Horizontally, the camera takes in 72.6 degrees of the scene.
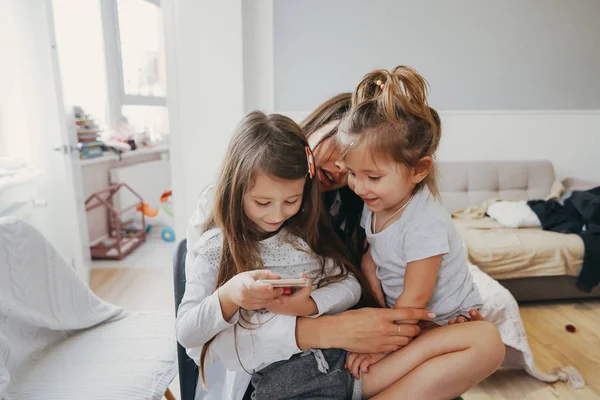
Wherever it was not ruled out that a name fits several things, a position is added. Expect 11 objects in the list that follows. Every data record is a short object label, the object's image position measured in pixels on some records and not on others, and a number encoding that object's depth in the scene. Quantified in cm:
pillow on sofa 265
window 382
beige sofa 309
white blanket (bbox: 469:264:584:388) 180
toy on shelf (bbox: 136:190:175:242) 391
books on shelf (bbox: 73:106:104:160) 327
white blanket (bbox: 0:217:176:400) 109
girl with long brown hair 85
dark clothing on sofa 241
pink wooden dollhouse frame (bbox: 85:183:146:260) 343
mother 86
